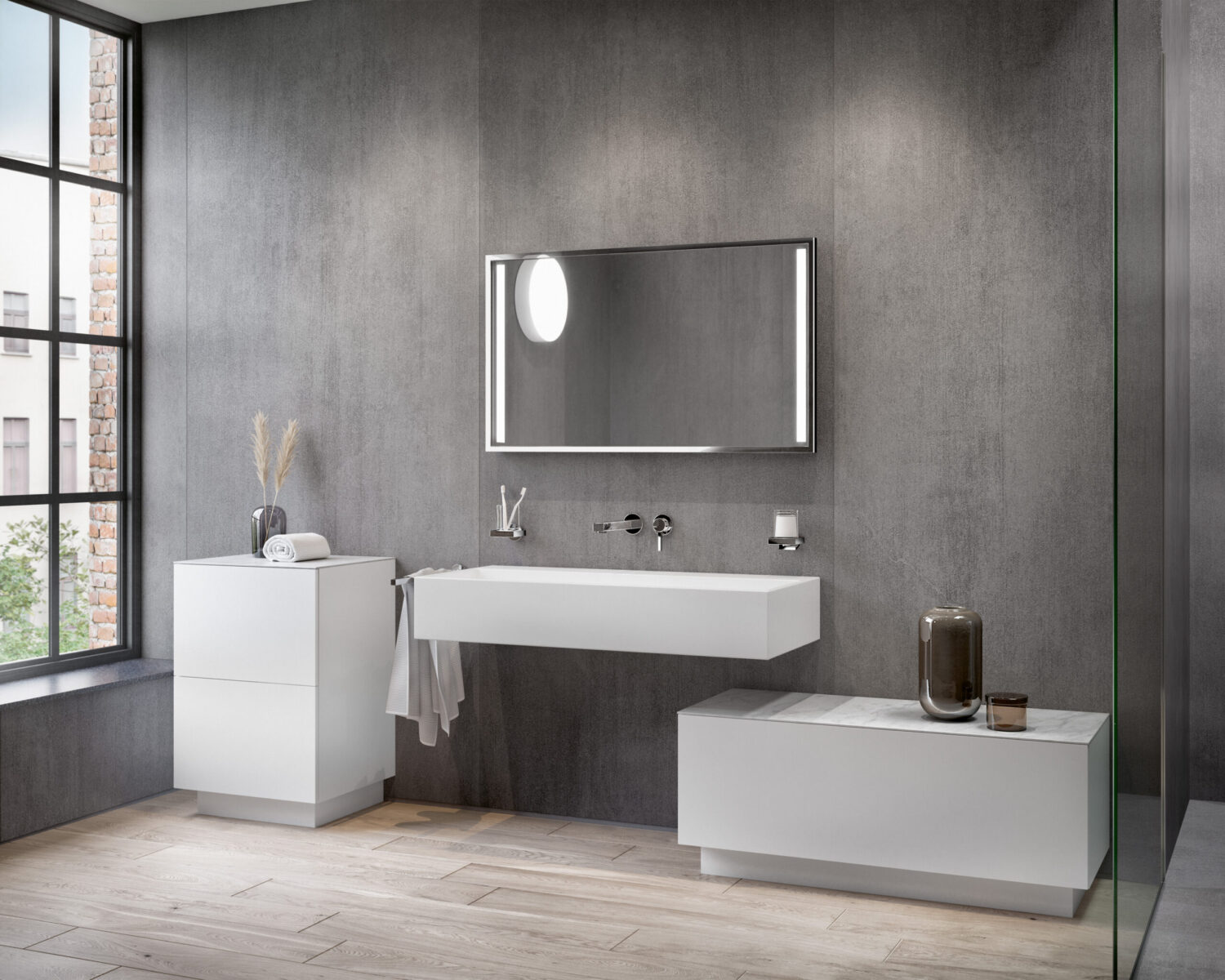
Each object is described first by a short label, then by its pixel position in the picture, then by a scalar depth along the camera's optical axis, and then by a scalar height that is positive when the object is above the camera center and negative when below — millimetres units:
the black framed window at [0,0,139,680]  4492 +564
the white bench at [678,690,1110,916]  3342 -879
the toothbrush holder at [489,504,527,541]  4344 -156
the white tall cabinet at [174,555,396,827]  4191 -689
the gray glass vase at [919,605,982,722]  3541 -505
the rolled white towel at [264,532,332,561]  4359 -219
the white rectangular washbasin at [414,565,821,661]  3621 -382
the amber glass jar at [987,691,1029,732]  3432 -626
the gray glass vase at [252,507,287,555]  4566 -147
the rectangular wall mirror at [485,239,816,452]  4043 +453
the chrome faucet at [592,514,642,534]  4203 -137
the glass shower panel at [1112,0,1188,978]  2570 +54
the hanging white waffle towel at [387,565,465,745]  4230 -663
